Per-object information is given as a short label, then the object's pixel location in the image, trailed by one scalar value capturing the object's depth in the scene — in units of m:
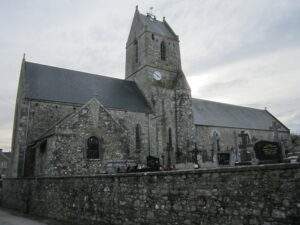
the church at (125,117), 16.25
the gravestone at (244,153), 15.34
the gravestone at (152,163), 13.28
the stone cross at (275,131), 18.97
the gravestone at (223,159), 17.81
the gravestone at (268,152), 9.24
